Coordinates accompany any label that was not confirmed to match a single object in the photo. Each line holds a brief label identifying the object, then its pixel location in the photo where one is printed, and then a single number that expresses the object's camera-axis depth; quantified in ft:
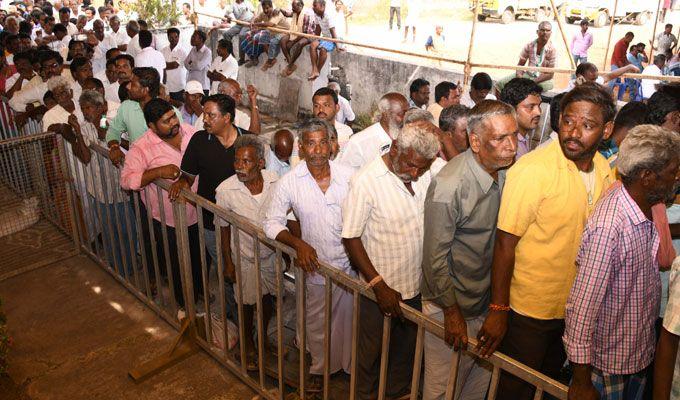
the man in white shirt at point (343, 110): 25.31
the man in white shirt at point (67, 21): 50.49
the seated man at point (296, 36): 39.47
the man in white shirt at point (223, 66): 33.04
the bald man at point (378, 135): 16.10
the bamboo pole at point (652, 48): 40.49
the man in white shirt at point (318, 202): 11.96
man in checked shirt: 8.11
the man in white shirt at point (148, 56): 31.55
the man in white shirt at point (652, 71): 35.99
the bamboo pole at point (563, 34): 29.84
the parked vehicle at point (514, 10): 81.71
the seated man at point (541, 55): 31.32
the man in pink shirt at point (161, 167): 13.92
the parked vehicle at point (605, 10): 74.43
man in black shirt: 14.58
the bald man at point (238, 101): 19.84
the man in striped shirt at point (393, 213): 10.24
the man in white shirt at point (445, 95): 21.57
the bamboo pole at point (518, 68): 24.64
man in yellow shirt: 9.01
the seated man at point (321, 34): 38.42
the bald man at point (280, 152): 16.38
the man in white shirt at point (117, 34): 41.93
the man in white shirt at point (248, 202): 13.23
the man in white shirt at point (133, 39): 37.65
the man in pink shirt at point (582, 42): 50.21
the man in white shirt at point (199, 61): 36.22
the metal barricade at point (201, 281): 9.20
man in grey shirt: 9.31
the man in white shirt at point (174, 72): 34.58
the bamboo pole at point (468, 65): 28.09
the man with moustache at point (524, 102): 15.83
